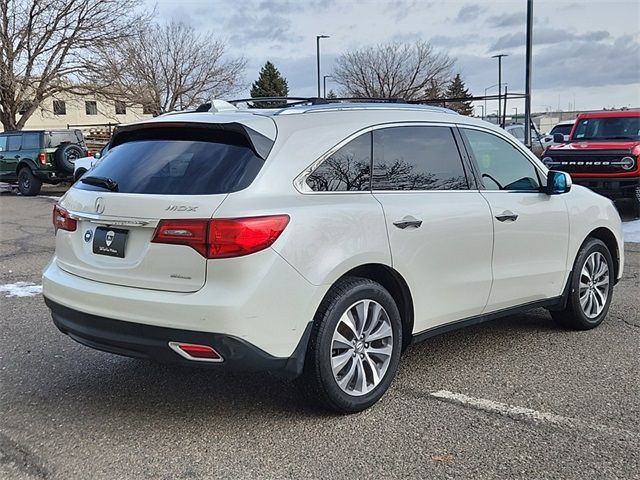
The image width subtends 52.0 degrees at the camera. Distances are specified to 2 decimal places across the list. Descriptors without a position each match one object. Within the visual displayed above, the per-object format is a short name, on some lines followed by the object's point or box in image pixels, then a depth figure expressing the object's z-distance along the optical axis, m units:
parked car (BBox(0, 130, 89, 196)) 18.70
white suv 3.20
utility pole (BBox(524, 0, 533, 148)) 16.16
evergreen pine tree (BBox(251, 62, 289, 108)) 56.66
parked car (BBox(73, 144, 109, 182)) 16.75
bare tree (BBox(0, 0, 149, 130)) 25.36
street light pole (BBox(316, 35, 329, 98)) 35.34
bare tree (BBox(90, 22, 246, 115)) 33.28
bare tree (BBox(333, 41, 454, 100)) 41.34
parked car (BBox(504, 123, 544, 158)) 24.25
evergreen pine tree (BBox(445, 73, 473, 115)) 46.12
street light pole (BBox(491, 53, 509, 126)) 39.97
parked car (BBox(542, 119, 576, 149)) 26.27
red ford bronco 12.35
